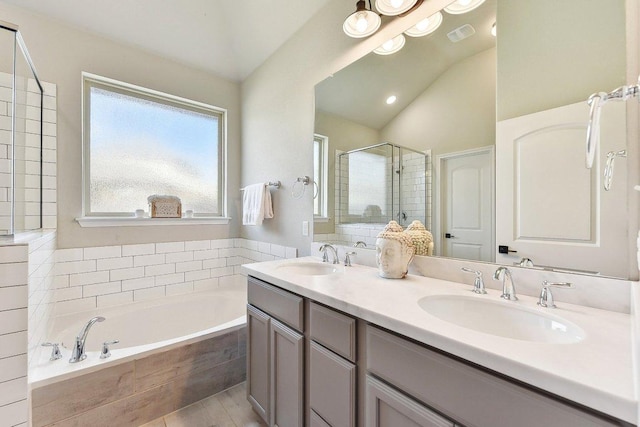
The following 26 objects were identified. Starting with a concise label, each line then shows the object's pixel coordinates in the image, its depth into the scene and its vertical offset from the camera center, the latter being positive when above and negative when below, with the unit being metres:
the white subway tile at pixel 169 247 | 2.48 -0.31
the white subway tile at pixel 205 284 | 2.67 -0.71
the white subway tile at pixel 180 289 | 2.52 -0.71
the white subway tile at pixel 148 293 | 2.35 -0.70
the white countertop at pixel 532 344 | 0.50 -0.31
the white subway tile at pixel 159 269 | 2.42 -0.51
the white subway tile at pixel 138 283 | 2.30 -0.61
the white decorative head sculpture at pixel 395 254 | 1.30 -0.20
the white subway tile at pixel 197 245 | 2.64 -0.31
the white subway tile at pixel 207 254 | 2.69 -0.41
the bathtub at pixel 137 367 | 1.38 -0.92
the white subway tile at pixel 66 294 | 1.98 -0.60
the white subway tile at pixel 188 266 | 2.58 -0.51
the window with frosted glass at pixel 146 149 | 2.23 +0.59
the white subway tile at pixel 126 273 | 2.25 -0.51
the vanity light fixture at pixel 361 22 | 1.60 +1.16
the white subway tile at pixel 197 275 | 2.63 -0.60
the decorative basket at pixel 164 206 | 2.45 +0.07
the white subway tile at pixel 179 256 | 2.53 -0.41
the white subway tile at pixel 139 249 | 2.32 -0.31
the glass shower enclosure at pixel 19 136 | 1.62 +0.52
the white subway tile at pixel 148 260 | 2.37 -0.41
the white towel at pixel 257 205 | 2.38 +0.08
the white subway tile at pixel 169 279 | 2.47 -0.61
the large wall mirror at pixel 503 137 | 0.92 +0.34
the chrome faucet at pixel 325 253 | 1.77 -0.26
